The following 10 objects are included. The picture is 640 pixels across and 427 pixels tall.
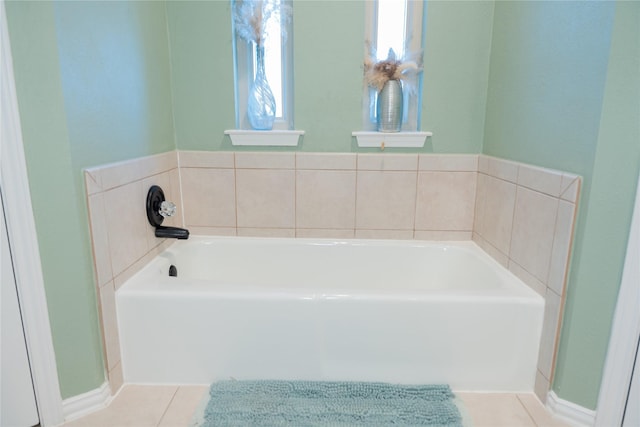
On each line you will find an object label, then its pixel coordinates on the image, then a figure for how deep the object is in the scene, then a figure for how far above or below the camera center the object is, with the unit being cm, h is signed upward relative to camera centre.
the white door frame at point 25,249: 110 -38
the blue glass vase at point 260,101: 202 +12
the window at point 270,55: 197 +36
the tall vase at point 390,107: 197 +9
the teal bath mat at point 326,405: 135 -100
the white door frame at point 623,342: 117 -66
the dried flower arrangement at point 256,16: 195 +54
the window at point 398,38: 200 +45
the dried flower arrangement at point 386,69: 196 +28
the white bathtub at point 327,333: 145 -78
